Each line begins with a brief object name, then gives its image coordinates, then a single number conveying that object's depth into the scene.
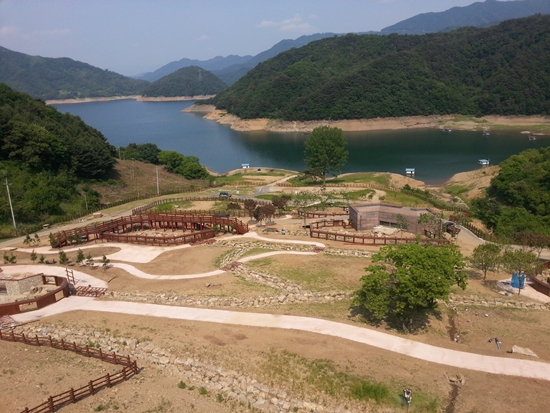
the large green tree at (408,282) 24.73
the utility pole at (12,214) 52.51
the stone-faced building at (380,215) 49.44
